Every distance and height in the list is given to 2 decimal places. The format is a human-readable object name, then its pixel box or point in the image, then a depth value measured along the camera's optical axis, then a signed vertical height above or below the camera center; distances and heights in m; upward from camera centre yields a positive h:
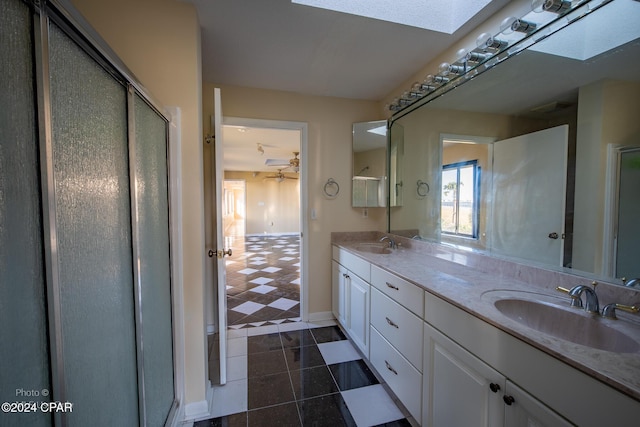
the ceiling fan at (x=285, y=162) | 5.53 +1.00
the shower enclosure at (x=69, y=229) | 0.47 -0.07
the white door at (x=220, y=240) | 1.68 -0.26
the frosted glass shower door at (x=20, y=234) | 0.45 -0.06
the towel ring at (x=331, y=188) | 2.70 +0.15
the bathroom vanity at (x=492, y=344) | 0.69 -0.51
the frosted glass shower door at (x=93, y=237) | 0.61 -0.10
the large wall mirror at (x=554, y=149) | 1.02 +0.28
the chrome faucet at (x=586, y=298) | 0.97 -0.38
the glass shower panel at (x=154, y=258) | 1.10 -0.27
